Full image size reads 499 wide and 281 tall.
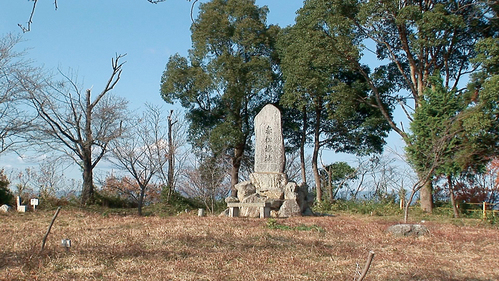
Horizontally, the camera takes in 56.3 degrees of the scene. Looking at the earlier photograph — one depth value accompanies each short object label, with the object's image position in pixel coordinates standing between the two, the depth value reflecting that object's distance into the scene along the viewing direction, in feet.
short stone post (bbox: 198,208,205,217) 41.36
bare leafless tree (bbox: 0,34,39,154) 46.48
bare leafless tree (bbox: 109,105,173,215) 49.35
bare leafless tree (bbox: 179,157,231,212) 56.24
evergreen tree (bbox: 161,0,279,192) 59.82
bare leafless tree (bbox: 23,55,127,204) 52.60
